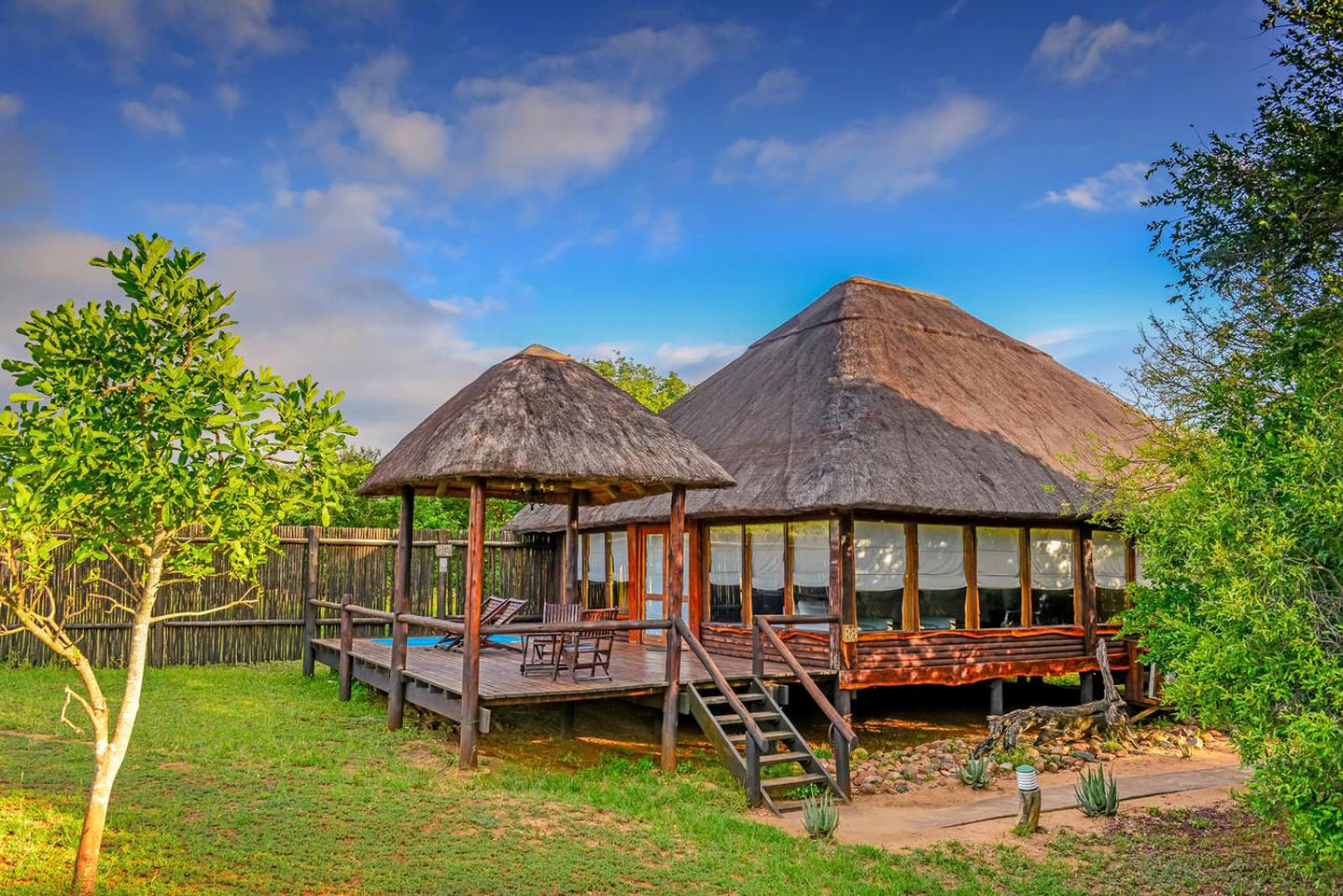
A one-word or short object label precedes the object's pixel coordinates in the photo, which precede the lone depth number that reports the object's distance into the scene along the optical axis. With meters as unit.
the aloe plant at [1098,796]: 8.17
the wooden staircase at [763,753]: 8.30
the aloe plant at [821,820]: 7.24
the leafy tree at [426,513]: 23.50
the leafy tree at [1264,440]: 5.17
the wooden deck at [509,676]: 9.05
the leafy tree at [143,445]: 4.40
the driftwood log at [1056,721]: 10.98
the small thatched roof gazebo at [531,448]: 8.81
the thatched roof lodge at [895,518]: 11.59
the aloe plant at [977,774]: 9.50
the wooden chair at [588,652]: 9.89
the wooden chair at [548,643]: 10.11
